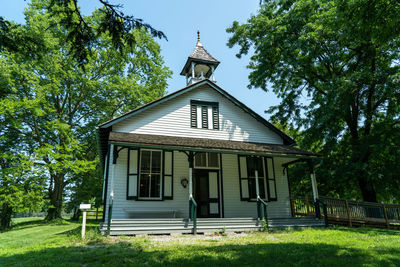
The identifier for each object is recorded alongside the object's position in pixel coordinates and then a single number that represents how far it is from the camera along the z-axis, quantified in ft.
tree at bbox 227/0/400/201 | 46.24
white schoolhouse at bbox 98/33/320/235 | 33.88
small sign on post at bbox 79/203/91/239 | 26.91
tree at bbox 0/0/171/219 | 60.18
